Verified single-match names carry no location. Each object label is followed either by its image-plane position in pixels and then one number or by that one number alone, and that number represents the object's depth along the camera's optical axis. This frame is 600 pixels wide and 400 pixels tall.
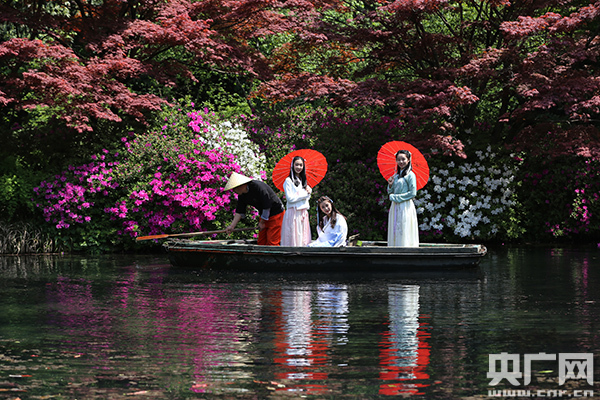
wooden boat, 13.83
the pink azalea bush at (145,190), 18.19
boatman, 14.16
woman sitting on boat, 14.05
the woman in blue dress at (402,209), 14.20
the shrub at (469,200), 19.86
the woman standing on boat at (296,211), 14.53
